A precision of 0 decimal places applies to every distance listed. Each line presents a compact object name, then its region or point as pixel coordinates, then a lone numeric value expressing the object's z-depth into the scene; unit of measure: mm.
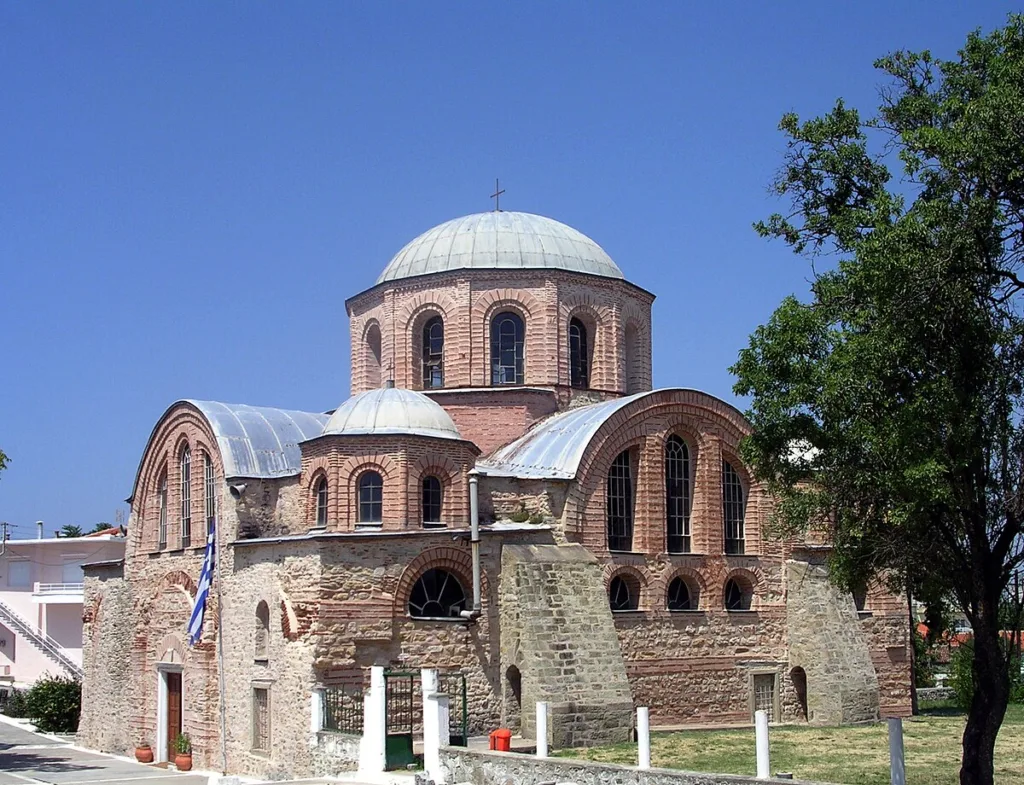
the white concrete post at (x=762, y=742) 15391
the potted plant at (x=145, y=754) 26109
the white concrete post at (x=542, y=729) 18734
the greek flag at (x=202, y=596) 24297
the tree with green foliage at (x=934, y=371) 13664
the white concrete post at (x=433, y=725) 18547
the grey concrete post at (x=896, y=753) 14336
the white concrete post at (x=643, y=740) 16781
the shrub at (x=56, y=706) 32656
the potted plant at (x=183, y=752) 24312
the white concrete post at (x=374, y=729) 19250
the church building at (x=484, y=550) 21516
